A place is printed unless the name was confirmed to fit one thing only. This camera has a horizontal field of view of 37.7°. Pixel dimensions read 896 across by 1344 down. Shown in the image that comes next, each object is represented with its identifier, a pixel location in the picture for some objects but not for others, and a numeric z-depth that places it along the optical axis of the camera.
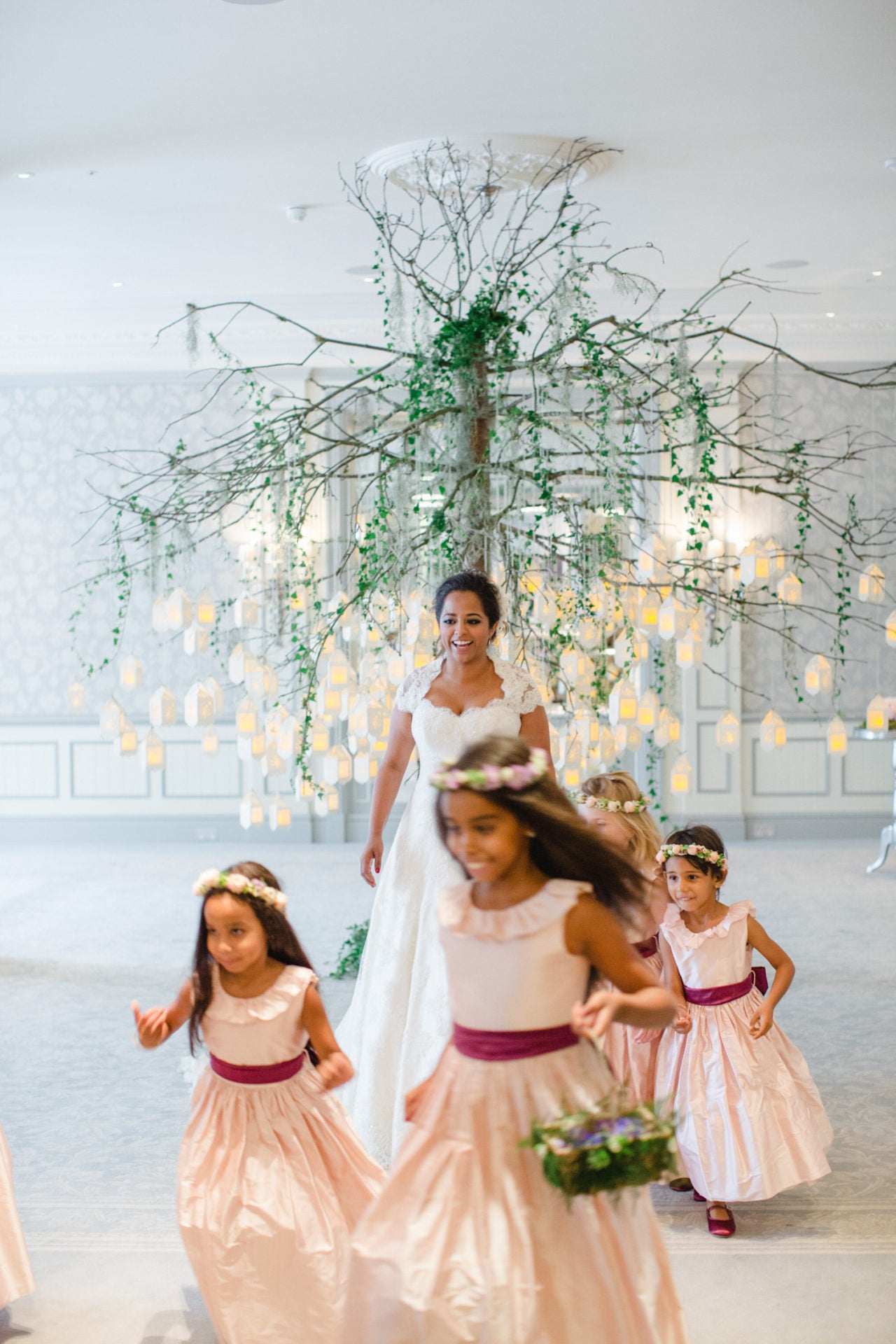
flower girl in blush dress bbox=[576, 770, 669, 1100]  3.42
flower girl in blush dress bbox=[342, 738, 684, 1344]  1.77
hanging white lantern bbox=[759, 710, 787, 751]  4.46
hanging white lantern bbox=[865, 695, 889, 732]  4.67
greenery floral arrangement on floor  5.46
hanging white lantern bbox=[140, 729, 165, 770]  4.59
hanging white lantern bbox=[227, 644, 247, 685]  4.46
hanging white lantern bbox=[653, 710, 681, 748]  4.35
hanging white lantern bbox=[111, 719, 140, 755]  4.44
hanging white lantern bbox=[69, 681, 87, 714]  5.57
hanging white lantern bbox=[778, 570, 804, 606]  4.27
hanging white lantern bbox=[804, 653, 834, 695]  4.47
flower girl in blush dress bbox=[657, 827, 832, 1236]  3.13
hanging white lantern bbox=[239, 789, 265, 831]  4.74
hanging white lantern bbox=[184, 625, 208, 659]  4.66
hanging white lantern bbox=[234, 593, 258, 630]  4.74
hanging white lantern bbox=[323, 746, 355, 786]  4.62
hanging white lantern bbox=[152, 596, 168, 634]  4.56
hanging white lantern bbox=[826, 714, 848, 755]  4.74
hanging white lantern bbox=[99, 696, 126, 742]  4.56
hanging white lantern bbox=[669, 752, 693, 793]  4.71
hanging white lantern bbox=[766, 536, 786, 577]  4.44
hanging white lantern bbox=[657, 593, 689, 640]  4.36
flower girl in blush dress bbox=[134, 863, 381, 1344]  2.38
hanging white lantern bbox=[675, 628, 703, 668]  4.40
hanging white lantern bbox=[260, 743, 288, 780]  4.50
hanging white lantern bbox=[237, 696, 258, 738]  4.70
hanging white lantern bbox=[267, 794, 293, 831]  4.78
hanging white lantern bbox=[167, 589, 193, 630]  4.51
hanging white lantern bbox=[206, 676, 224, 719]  4.61
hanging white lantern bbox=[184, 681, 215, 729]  4.51
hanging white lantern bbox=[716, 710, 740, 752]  4.45
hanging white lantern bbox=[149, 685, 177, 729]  4.48
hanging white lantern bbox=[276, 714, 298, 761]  4.66
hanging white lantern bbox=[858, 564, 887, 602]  4.58
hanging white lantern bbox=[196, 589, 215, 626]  4.60
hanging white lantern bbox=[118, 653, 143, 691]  4.66
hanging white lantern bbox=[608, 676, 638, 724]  4.37
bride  3.26
